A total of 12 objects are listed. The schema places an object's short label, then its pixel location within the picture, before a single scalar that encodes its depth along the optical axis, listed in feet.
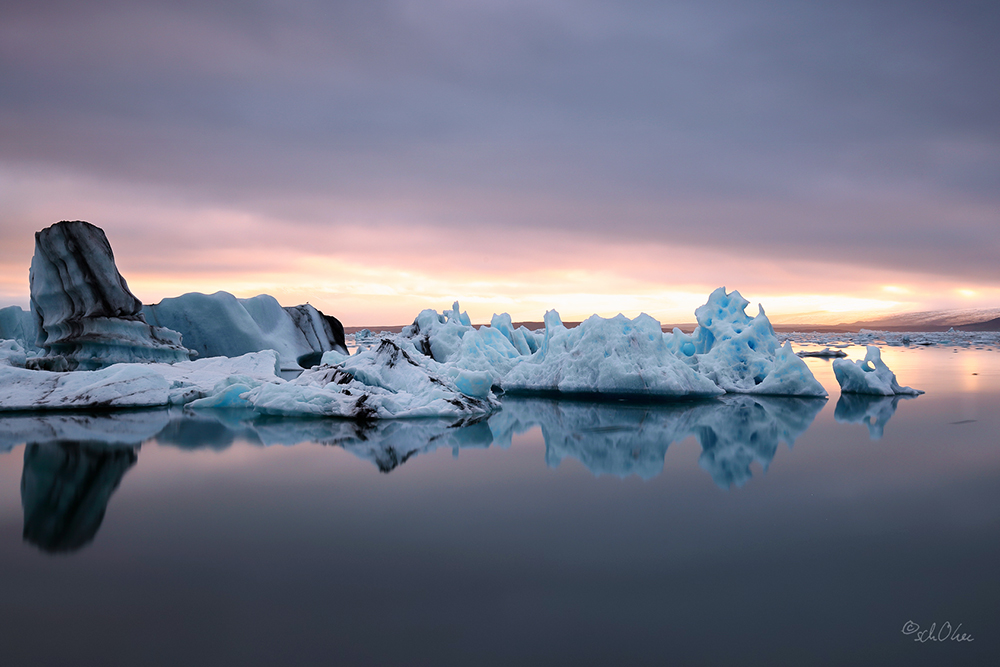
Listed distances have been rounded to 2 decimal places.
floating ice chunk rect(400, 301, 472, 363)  60.54
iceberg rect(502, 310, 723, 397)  40.70
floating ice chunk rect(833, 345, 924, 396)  44.04
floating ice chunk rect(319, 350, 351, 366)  46.06
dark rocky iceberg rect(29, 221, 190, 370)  43.14
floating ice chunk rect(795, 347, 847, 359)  95.89
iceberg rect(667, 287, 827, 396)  43.37
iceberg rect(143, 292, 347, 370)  59.52
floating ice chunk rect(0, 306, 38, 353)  65.92
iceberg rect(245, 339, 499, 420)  32.19
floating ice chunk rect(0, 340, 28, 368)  44.35
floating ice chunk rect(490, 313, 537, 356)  61.31
